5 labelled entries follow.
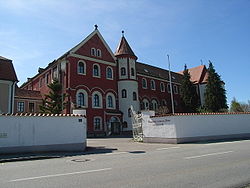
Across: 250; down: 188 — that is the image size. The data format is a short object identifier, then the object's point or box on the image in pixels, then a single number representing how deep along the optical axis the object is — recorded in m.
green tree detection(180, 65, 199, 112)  49.44
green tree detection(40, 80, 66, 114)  28.67
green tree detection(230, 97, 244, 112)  71.47
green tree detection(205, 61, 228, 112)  45.94
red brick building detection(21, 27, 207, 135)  34.09
